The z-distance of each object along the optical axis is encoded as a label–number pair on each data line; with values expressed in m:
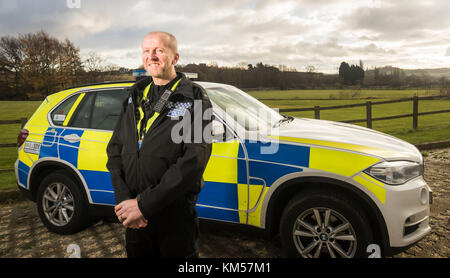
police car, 2.55
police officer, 1.79
